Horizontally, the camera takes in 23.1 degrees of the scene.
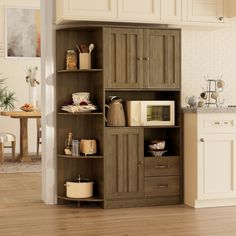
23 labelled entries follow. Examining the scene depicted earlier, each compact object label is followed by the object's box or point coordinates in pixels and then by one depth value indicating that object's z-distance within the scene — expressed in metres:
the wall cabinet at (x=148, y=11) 5.05
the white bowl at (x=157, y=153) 5.40
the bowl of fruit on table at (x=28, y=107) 9.05
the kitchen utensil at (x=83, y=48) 5.32
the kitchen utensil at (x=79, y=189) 5.27
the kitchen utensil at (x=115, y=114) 5.20
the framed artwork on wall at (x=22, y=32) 10.11
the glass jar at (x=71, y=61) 5.29
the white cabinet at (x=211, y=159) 5.18
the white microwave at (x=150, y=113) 5.27
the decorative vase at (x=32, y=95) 9.30
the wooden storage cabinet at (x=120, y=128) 5.19
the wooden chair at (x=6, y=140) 8.78
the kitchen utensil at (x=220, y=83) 5.60
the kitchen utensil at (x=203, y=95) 5.52
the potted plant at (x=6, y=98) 9.82
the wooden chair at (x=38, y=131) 9.61
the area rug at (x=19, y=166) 7.99
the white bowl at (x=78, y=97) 5.27
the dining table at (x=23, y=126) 8.88
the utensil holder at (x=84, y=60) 5.28
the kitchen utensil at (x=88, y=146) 5.27
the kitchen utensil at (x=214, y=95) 5.55
